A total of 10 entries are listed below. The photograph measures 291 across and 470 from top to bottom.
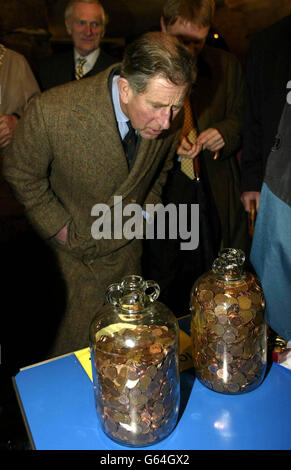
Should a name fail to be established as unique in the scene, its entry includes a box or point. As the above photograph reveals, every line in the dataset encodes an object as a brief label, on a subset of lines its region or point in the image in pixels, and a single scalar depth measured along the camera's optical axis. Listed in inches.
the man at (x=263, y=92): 59.8
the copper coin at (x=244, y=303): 32.7
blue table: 30.3
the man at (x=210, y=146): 70.1
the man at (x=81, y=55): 88.1
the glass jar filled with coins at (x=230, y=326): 32.7
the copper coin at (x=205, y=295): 33.5
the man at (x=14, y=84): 75.7
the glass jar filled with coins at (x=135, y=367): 28.4
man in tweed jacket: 49.6
